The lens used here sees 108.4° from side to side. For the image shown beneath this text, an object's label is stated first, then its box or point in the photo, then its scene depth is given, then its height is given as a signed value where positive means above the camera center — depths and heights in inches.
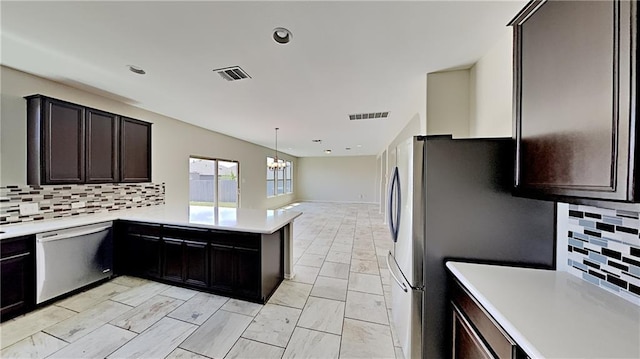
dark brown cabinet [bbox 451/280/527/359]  36.7 -29.1
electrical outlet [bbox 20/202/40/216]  103.1 -14.6
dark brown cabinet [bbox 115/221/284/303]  100.5 -38.6
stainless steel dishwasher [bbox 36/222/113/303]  94.0 -36.9
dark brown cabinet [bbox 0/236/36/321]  84.3 -38.1
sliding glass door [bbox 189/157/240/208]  220.5 -5.9
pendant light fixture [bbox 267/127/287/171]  289.9 +16.1
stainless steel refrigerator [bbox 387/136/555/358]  57.7 -11.2
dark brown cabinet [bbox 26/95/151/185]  98.5 +15.6
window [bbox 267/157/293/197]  383.9 -4.7
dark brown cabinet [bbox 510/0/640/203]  31.8 +13.2
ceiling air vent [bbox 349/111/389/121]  163.5 +45.7
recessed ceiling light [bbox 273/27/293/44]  71.6 +45.7
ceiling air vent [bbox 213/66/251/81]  97.6 +45.7
